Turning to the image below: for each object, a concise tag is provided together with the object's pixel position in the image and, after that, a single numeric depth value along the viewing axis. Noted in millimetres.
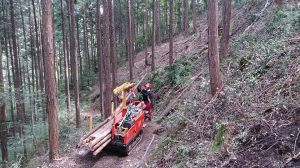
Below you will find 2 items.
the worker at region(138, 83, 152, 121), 11305
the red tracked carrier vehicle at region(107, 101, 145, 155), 8008
